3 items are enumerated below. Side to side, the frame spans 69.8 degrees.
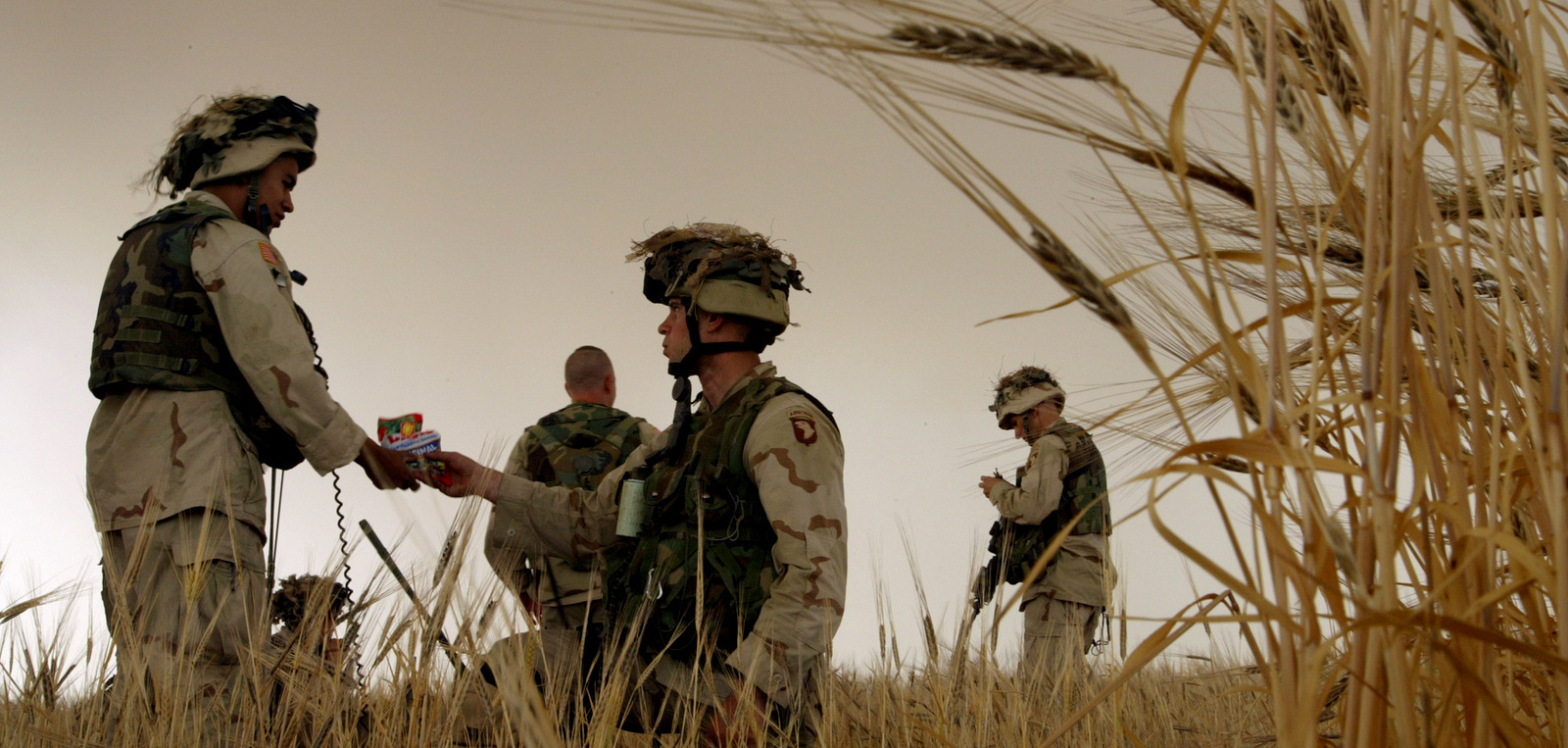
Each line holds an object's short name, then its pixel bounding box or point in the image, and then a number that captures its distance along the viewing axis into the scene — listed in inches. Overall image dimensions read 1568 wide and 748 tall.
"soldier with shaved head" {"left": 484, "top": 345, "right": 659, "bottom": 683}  164.7
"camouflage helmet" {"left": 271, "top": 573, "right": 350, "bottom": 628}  211.9
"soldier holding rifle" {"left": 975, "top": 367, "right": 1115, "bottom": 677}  242.2
